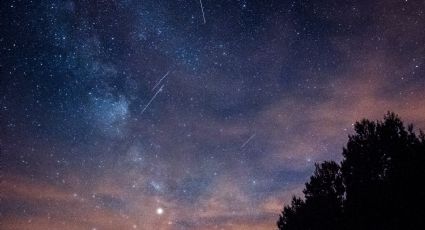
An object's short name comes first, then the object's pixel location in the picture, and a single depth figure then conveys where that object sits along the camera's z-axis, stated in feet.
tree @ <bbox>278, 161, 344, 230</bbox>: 73.56
